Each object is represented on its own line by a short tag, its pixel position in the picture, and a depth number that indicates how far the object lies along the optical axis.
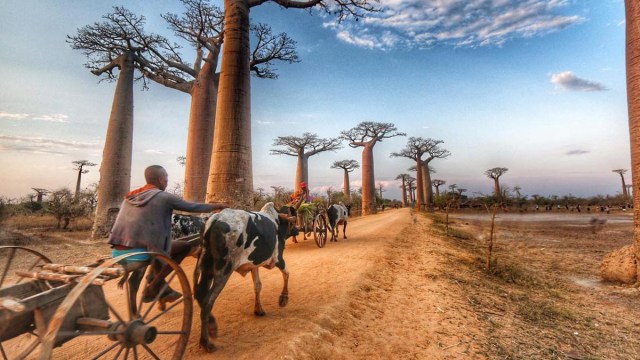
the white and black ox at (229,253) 2.68
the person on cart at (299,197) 7.01
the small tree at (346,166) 33.12
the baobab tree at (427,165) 32.62
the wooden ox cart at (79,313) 1.62
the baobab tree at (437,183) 45.84
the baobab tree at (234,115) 6.66
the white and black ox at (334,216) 9.10
